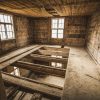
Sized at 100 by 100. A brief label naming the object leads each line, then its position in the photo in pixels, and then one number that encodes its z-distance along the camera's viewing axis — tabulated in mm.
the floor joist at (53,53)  5270
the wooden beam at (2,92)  1091
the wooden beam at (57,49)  5970
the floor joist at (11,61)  3103
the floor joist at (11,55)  3652
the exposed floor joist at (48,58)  4046
